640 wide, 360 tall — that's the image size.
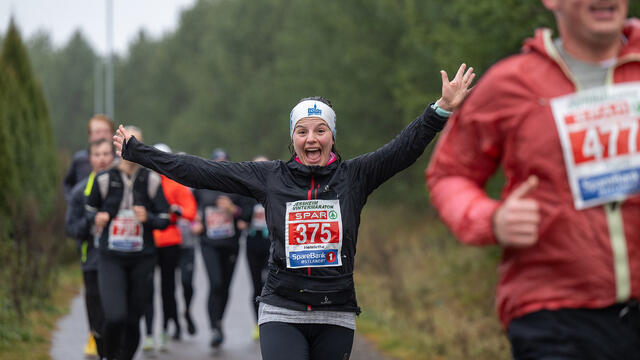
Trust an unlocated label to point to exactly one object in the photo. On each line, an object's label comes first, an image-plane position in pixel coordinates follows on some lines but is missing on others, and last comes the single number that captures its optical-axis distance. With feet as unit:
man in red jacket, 19.67
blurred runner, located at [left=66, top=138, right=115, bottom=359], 56.08
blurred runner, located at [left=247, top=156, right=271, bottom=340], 76.89
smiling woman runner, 33.04
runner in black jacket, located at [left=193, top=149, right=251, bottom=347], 75.77
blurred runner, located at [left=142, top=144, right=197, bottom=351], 73.36
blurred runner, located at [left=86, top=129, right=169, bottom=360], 51.39
